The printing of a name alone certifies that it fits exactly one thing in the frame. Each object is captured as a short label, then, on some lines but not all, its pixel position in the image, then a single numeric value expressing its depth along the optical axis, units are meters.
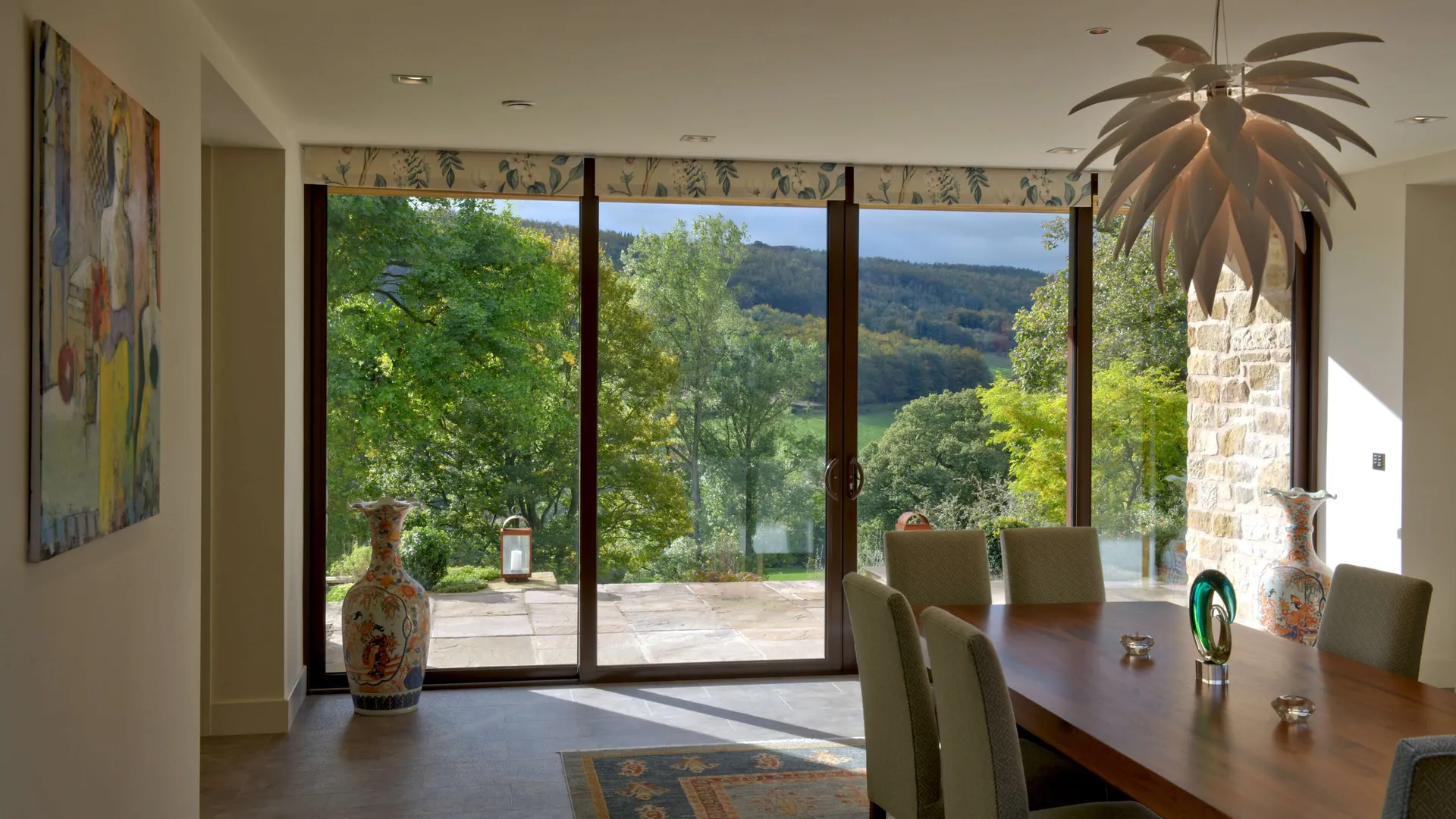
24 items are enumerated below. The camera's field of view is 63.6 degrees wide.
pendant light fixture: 2.54
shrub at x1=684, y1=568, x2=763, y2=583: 5.88
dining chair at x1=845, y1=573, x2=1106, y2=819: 2.95
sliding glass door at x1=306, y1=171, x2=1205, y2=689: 5.58
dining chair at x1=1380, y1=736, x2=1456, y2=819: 1.59
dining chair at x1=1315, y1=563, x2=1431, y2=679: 3.25
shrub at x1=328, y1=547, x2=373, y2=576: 5.57
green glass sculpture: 2.98
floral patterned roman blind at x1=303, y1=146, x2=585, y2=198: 5.37
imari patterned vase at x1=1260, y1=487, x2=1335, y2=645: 5.22
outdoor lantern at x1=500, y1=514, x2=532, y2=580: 5.68
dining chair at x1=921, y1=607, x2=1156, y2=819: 2.39
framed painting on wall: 2.16
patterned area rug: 3.95
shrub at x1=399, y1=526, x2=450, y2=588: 5.62
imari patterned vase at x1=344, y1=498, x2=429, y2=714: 5.07
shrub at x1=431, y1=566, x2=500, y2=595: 5.65
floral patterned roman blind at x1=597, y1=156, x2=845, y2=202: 5.62
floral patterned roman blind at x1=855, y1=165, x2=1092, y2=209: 5.80
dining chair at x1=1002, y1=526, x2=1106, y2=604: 4.31
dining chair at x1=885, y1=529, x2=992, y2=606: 4.15
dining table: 2.14
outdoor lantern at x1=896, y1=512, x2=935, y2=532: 5.88
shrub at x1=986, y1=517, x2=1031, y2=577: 6.00
